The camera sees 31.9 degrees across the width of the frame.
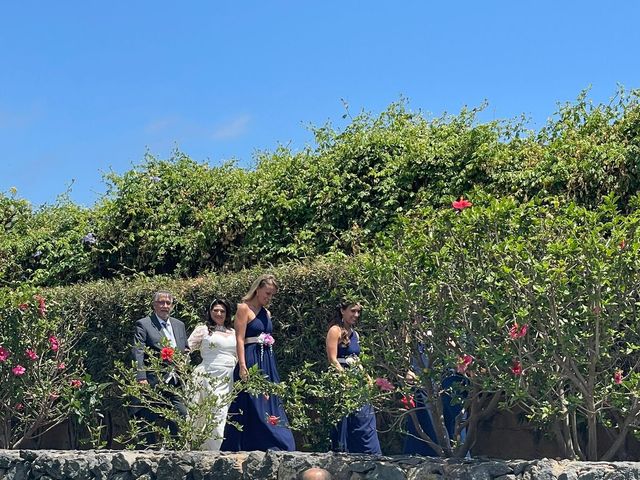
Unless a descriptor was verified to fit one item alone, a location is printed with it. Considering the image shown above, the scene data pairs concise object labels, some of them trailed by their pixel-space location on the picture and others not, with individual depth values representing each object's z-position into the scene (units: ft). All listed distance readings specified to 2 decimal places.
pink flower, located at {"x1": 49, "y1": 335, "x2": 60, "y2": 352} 36.63
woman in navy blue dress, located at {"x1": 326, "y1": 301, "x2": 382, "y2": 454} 30.86
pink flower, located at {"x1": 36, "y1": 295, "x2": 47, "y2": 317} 36.32
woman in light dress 33.45
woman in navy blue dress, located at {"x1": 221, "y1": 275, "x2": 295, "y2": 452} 31.60
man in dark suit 32.89
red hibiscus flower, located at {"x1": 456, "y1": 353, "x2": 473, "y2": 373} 23.17
